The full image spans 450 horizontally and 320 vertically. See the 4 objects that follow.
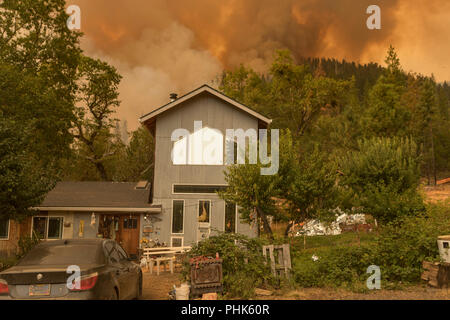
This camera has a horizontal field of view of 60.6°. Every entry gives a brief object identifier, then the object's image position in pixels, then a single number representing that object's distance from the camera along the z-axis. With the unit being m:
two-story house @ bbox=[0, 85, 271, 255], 19.55
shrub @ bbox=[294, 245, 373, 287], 11.58
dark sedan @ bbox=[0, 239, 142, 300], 6.50
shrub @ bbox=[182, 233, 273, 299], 10.30
